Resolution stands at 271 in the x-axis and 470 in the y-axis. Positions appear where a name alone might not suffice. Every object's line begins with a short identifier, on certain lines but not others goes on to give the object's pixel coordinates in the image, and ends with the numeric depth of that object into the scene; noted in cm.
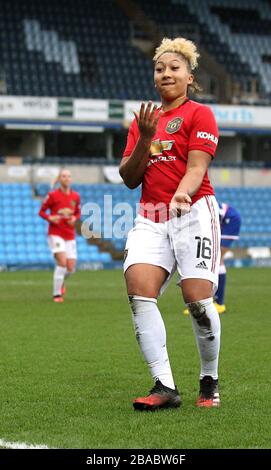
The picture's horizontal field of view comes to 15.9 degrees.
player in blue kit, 1470
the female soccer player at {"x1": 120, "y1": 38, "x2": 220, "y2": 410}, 648
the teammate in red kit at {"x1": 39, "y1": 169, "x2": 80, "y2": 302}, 1711
